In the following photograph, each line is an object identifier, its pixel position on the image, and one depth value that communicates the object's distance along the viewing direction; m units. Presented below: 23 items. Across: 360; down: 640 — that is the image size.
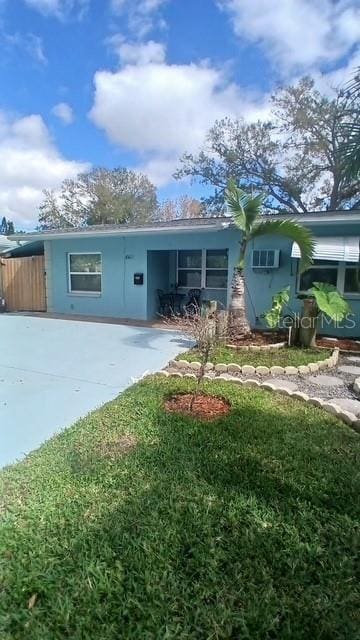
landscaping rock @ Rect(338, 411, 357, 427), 4.12
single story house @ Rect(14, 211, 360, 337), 8.94
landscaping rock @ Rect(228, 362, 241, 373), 6.06
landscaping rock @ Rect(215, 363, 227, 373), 6.09
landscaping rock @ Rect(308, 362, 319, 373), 6.20
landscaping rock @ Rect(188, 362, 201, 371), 6.18
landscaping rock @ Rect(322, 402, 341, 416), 4.39
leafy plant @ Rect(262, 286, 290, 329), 8.05
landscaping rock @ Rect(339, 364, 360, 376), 6.15
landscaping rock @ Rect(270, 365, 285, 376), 6.00
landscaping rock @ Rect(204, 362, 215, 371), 6.15
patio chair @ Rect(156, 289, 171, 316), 11.98
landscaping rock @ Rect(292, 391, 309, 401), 4.83
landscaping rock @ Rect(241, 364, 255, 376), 6.00
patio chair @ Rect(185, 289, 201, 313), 12.14
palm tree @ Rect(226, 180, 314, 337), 7.62
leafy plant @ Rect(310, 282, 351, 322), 7.38
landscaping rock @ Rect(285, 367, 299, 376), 6.01
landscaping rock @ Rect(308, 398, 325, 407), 4.62
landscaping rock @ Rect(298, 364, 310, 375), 6.08
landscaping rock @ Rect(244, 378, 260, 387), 5.34
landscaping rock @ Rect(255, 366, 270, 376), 5.98
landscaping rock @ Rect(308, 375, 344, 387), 5.59
